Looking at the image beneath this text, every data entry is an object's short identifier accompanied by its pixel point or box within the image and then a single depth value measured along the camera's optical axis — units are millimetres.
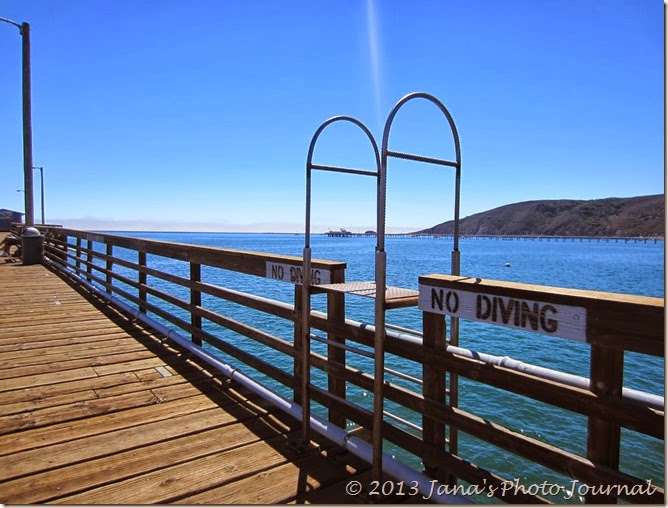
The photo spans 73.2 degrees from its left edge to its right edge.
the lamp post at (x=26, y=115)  12727
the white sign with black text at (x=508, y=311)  1627
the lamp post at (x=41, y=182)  35031
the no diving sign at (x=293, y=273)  2850
